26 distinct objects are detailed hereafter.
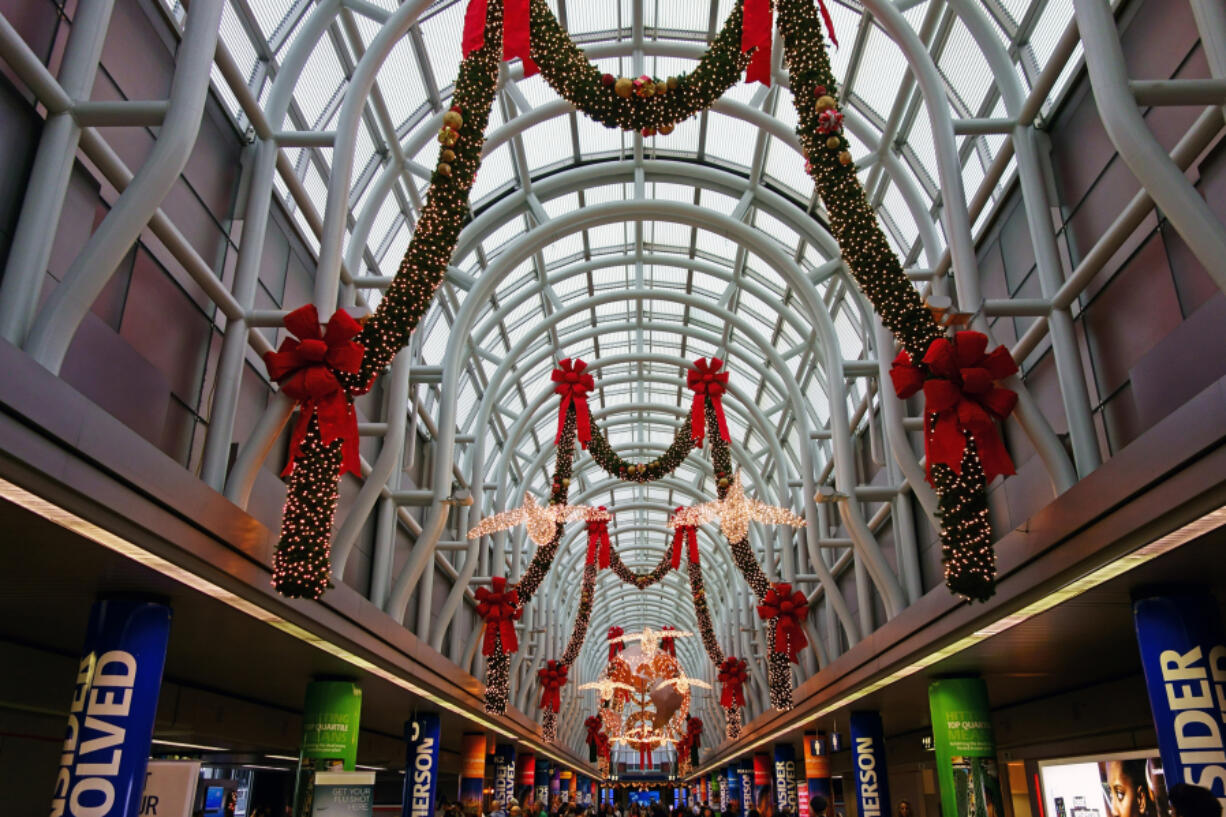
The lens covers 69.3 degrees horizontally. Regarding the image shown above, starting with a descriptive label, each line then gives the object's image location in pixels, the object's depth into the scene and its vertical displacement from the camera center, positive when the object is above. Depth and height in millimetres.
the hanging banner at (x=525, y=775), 42800 -150
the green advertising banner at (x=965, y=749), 13609 +348
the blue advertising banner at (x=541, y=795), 47172 -1165
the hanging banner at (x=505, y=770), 36000 +67
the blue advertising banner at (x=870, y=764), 19297 +173
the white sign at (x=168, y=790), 8156 -159
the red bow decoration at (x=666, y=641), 47191 +6616
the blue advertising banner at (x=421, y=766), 19234 +122
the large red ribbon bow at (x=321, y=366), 9453 +4046
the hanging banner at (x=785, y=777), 34406 -186
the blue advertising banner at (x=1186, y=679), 7961 +815
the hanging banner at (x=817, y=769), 25500 +83
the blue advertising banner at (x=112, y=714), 8273 +517
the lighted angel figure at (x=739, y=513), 20578 +5642
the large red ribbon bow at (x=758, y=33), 9828 +7650
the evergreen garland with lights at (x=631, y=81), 10047 +7300
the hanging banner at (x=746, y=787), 46000 -743
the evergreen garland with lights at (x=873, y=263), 9570 +5216
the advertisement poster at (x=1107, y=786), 11094 -178
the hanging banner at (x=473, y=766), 28342 +176
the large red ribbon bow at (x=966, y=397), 9000 +3552
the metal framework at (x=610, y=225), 8578 +10217
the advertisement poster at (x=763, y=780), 39319 -353
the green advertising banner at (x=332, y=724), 14883 +763
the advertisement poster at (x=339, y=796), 9914 -254
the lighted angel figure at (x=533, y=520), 20953 +5624
